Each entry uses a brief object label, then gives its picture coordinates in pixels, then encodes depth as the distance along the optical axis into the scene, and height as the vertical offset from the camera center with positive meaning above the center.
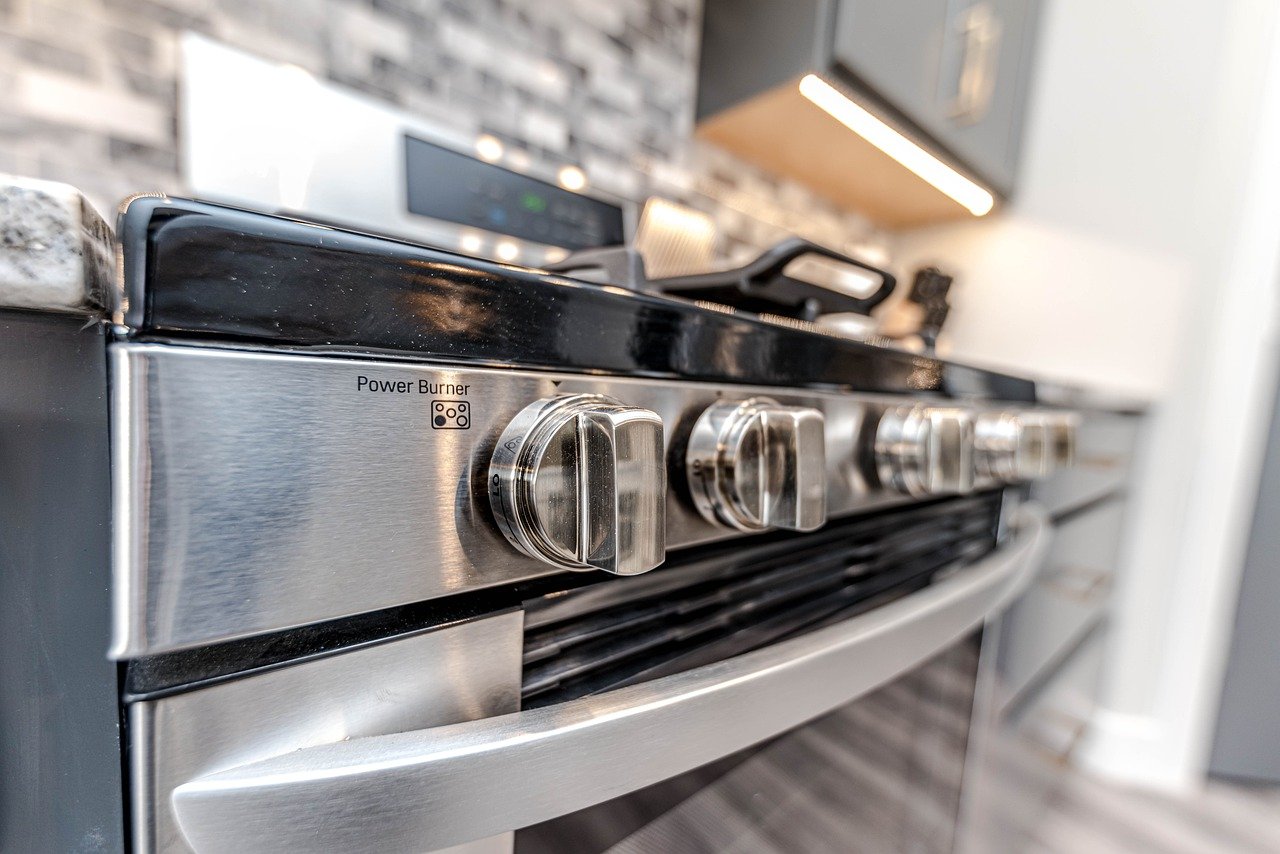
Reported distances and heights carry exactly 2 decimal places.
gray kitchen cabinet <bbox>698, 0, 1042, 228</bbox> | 0.87 +0.56
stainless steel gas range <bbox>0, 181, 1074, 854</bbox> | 0.14 -0.06
